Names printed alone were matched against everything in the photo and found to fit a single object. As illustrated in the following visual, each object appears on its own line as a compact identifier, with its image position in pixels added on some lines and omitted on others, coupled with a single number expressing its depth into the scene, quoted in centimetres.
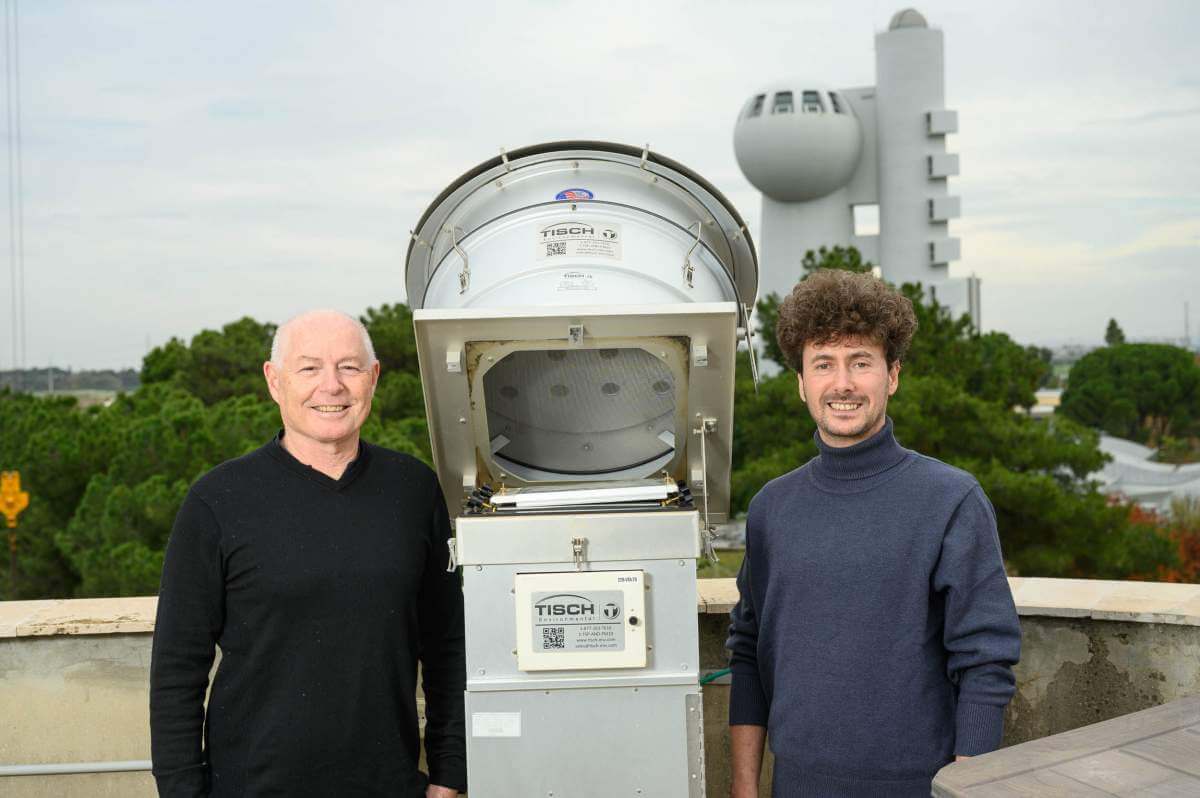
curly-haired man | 253
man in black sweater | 262
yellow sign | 1480
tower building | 4597
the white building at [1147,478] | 4141
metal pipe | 390
